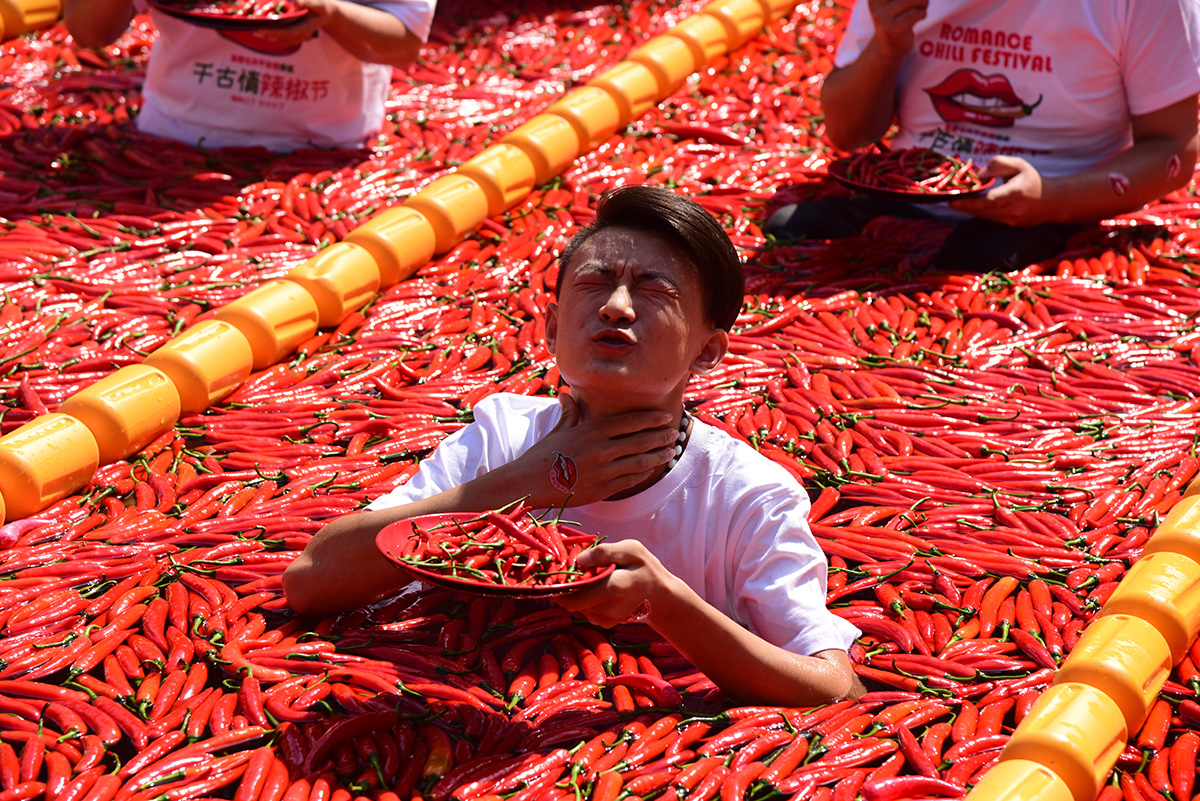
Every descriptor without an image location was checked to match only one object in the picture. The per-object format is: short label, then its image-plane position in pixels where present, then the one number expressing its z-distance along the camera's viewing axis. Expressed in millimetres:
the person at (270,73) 6188
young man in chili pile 2771
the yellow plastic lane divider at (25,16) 7699
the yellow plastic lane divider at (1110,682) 2652
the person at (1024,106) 5469
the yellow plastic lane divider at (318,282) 3957
